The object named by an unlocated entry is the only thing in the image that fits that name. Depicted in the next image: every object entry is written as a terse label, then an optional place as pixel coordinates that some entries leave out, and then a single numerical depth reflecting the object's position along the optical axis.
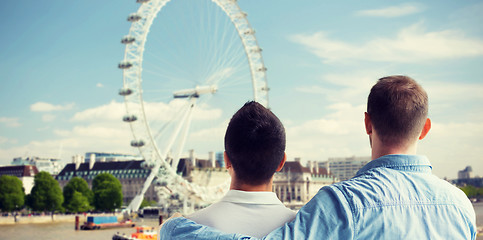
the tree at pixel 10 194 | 49.75
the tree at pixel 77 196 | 53.19
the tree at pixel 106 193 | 56.31
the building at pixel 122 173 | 89.44
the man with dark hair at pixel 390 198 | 1.61
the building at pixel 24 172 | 88.12
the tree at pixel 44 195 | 50.56
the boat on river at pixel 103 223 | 43.00
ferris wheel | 32.38
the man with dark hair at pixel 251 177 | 1.86
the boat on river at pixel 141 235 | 31.38
